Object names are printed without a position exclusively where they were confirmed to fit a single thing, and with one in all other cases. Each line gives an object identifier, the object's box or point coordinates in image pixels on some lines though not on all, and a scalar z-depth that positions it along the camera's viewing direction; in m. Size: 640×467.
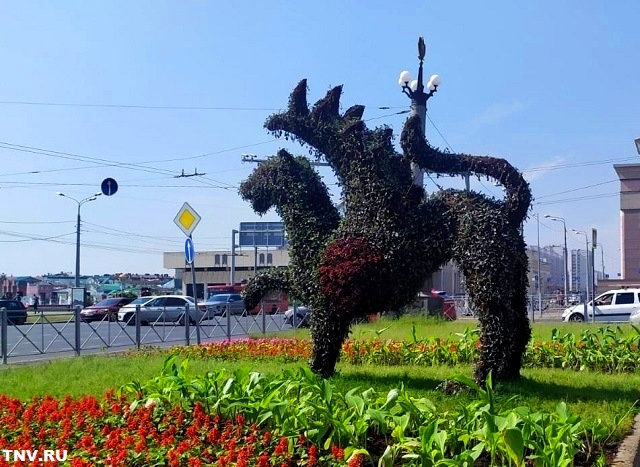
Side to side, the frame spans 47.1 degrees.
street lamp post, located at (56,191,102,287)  36.69
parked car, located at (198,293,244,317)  28.05
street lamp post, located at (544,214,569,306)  61.91
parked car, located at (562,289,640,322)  26.00
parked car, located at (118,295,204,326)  25.25
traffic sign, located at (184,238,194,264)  14.59
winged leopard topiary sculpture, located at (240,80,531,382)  7.86
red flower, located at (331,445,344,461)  4.99
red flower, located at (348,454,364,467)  4.75
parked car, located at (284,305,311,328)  24.62
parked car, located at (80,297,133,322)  31.43
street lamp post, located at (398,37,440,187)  17.14
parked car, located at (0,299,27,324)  15.51
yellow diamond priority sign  14.12
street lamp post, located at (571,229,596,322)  24.17
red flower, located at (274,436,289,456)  5.13
